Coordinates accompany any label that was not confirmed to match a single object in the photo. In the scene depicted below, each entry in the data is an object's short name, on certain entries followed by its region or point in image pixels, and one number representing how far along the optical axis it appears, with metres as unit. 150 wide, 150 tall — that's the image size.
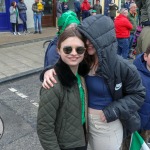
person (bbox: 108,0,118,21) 14.95
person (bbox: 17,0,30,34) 11.66
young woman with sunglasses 1.84
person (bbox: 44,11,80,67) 2.51
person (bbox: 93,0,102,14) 15.59
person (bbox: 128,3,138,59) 8.16
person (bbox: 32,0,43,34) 12.15
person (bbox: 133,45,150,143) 2.62
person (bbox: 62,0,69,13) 14.77
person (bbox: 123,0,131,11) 17.69
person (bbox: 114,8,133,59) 7.53
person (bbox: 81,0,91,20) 15.37
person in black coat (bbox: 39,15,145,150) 1.80
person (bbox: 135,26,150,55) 3.58
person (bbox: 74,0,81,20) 15.47
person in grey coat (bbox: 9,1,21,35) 11.40
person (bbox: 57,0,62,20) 13.37
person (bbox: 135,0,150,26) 3.52
